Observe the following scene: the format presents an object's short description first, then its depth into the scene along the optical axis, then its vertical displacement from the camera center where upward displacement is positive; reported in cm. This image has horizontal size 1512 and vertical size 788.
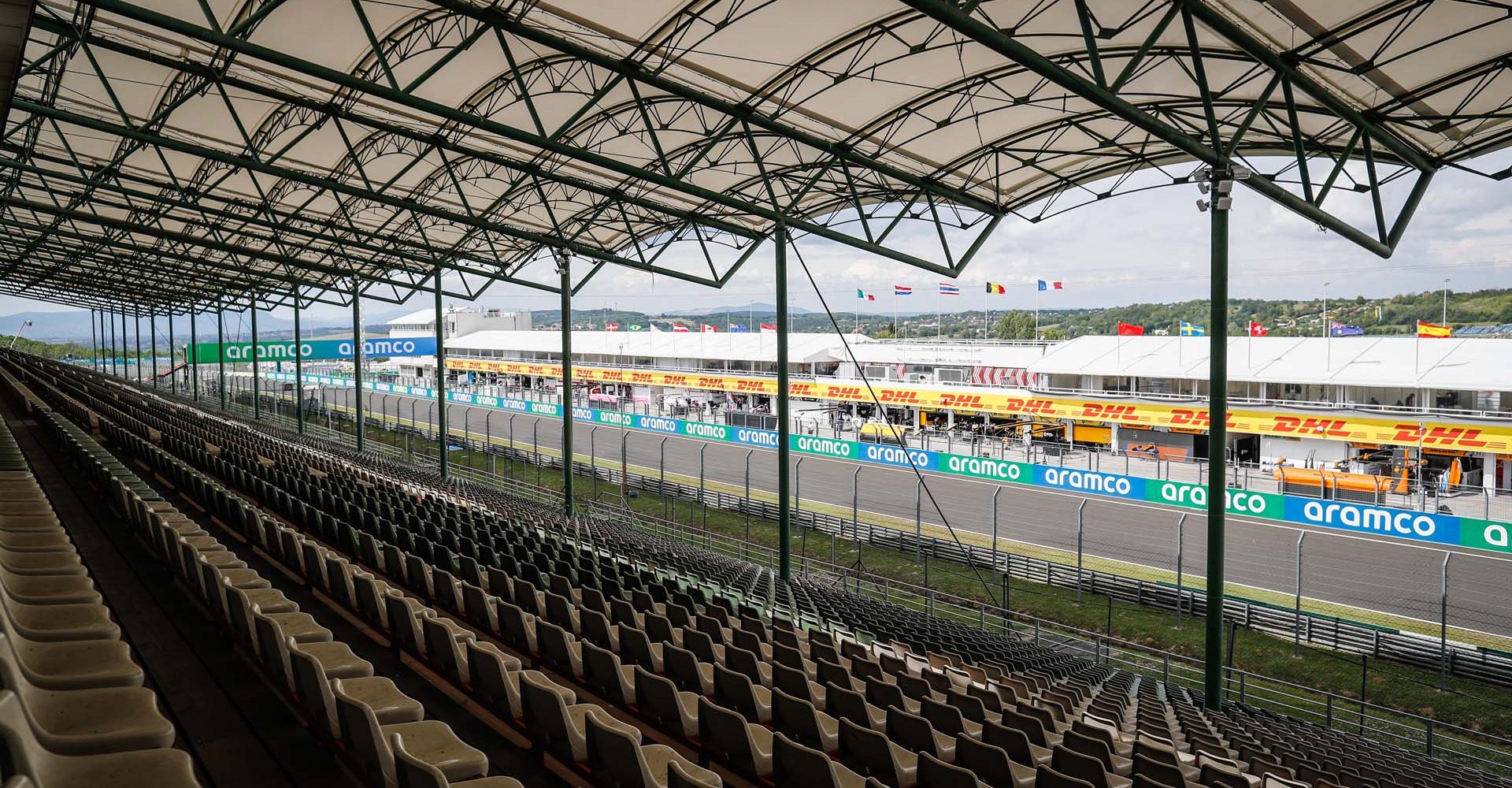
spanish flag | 3045 +117
